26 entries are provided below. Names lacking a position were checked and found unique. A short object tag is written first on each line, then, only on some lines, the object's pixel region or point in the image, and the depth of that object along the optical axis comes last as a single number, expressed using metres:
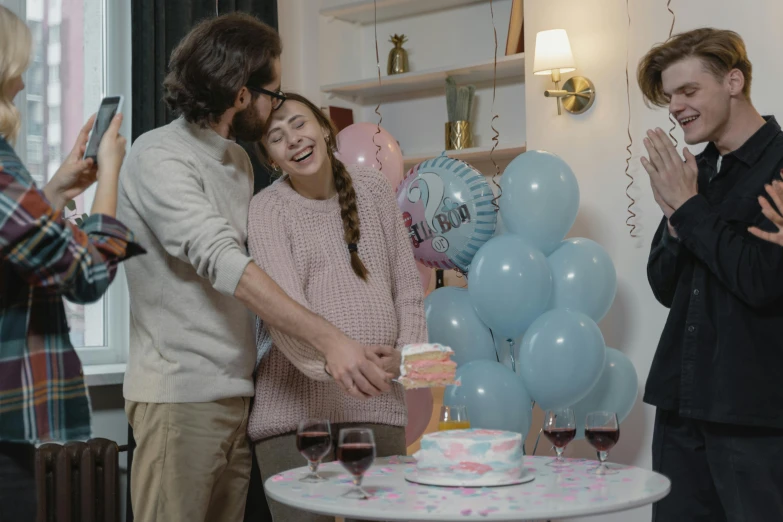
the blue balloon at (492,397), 2.70
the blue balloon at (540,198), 2.85
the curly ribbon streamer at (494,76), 3.74
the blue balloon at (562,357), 2.66
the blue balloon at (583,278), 2.84
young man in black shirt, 2.01
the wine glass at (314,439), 1.69
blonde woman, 1.38
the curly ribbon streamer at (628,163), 3.30
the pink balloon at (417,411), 2.89
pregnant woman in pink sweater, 1.99
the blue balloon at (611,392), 2.87
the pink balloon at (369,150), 3.25
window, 3.30
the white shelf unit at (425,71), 4.02
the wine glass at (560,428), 1.85
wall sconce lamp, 3.36
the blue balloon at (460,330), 2.92
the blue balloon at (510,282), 2.73
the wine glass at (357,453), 1.55
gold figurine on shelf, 4.20
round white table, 1.40
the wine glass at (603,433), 1.78
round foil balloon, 2.96
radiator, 2.96
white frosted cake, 1.63
